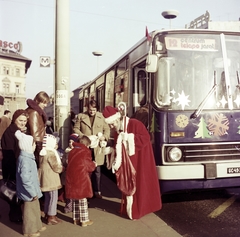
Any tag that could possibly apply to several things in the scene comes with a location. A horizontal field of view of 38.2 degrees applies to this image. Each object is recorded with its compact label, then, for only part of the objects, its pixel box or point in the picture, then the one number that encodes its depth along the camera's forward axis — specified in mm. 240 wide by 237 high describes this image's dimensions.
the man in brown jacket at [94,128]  6523
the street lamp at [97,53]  21547
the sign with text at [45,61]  7945
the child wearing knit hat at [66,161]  5043
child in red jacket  4820
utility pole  7016
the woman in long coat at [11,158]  4980
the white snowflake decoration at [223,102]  5695
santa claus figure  5137
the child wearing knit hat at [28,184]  4366
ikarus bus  5473
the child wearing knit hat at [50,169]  4816
